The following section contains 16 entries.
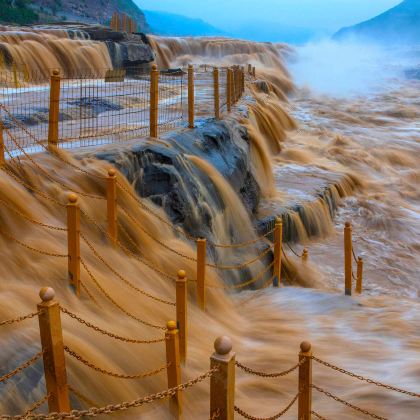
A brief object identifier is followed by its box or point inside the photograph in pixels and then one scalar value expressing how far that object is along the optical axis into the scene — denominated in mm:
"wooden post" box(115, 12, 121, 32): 31261
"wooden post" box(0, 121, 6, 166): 6968
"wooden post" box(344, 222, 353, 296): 8758
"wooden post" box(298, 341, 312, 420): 4281
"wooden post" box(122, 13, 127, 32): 32938
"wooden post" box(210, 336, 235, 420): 3367
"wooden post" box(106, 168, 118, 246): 6816
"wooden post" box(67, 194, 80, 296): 5398
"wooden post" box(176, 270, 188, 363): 5074
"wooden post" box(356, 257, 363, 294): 9727
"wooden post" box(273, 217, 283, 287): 9055
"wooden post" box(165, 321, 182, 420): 4215
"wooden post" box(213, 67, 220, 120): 12578
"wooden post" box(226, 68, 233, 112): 14492
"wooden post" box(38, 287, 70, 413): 3574
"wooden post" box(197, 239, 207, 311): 6844
